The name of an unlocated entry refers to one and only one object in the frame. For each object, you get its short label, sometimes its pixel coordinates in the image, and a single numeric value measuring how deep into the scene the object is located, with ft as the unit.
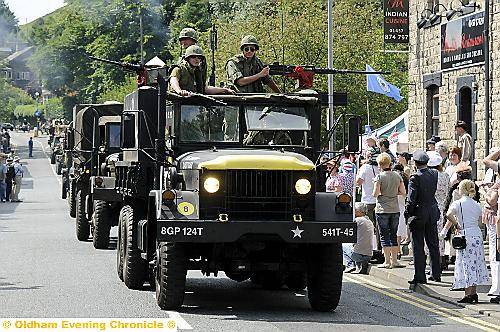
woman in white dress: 49.62
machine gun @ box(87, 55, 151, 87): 54.85
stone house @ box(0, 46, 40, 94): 321.13
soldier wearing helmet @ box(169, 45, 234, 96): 51.98
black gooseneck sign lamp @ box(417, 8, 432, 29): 98.07
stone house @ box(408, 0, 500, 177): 84.89
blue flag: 113.91
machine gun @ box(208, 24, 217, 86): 55.98
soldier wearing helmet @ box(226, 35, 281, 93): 53.01
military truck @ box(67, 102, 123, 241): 85.19
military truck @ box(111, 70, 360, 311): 45.62
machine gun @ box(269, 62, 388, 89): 54.70
